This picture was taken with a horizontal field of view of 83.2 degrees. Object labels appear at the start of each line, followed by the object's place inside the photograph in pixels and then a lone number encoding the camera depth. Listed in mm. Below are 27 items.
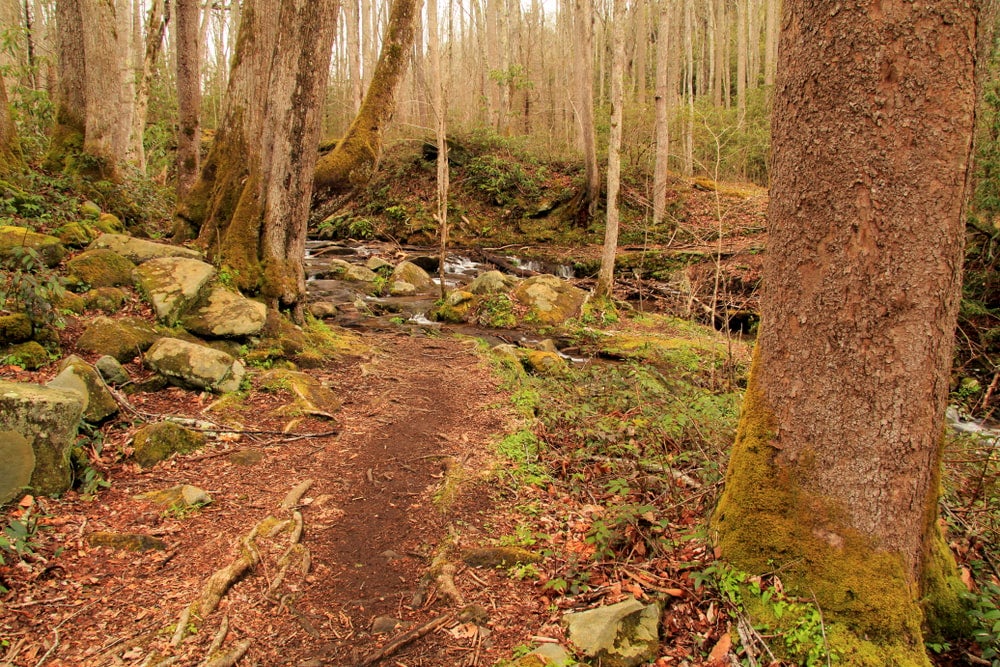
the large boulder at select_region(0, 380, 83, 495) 3201
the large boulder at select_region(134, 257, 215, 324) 5715
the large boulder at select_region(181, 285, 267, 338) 5887
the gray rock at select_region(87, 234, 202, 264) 6320
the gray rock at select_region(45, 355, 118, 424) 3926
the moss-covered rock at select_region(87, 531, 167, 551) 3156
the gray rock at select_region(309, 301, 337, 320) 9805
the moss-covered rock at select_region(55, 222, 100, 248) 6441
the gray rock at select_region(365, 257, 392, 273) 14711
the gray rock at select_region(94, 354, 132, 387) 4621
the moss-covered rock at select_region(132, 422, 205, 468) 4036
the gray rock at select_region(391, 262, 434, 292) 13470
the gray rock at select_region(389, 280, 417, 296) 12844
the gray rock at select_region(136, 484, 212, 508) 3641
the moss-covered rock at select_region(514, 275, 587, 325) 11214
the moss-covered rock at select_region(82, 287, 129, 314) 5531
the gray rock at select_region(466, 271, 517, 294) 11867
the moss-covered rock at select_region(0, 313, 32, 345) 4406
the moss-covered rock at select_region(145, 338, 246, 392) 5004
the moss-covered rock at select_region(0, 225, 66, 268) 5371
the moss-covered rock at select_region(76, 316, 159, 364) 4879
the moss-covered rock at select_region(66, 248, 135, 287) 5785
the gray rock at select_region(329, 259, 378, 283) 13578
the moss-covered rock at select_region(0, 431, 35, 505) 3119
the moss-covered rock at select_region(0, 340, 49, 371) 4316
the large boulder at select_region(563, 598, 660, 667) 2451
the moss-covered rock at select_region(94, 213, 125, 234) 7282
